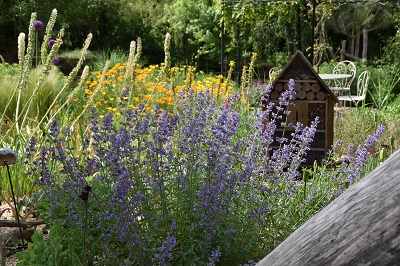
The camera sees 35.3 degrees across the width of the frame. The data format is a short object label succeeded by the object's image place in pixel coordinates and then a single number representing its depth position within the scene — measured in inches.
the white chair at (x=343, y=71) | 483.0
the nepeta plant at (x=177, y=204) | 94.9
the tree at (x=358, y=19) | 858.1
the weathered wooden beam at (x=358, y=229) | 26.8
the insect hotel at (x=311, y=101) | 195.2
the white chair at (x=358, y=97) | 385.6
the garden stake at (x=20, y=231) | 123.2
